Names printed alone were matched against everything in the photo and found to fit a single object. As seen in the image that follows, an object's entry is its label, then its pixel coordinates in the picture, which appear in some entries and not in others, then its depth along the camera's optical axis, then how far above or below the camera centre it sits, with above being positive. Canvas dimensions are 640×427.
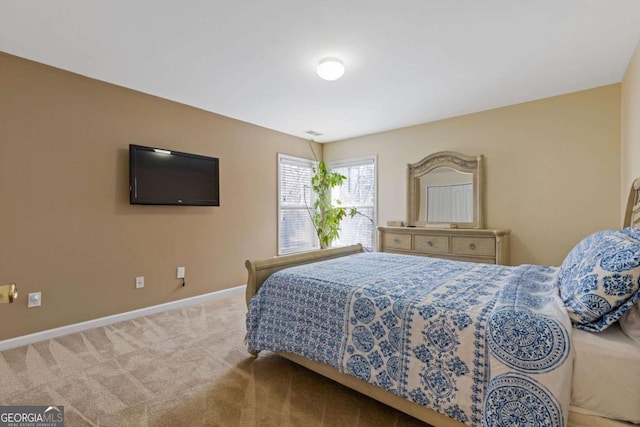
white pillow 1.15 -0.45
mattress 1.08 -0.62
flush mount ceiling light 2.48 +1.22
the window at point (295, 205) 4.80 +0.08
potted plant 4.89 +0.02
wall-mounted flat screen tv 3.11 +0.36
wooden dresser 3.29 -0.39
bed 1.12 -0.59
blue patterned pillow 1.13 -0.30
